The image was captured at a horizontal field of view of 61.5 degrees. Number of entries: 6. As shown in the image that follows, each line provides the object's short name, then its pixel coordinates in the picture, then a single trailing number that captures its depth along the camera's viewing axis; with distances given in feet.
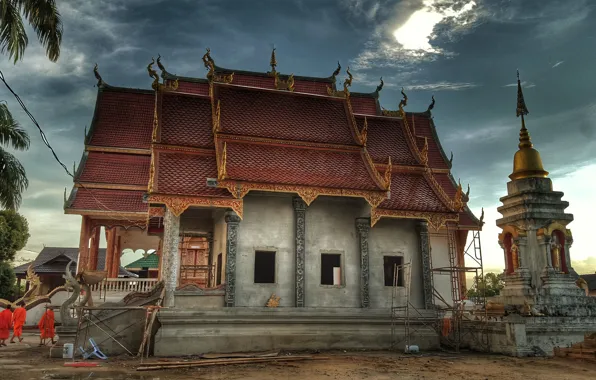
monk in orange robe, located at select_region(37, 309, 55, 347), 54.13
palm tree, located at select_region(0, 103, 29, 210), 48.55
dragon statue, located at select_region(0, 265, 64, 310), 74.64
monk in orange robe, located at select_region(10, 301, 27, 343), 58.49
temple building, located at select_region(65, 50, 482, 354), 46.14
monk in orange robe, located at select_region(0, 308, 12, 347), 54.70
